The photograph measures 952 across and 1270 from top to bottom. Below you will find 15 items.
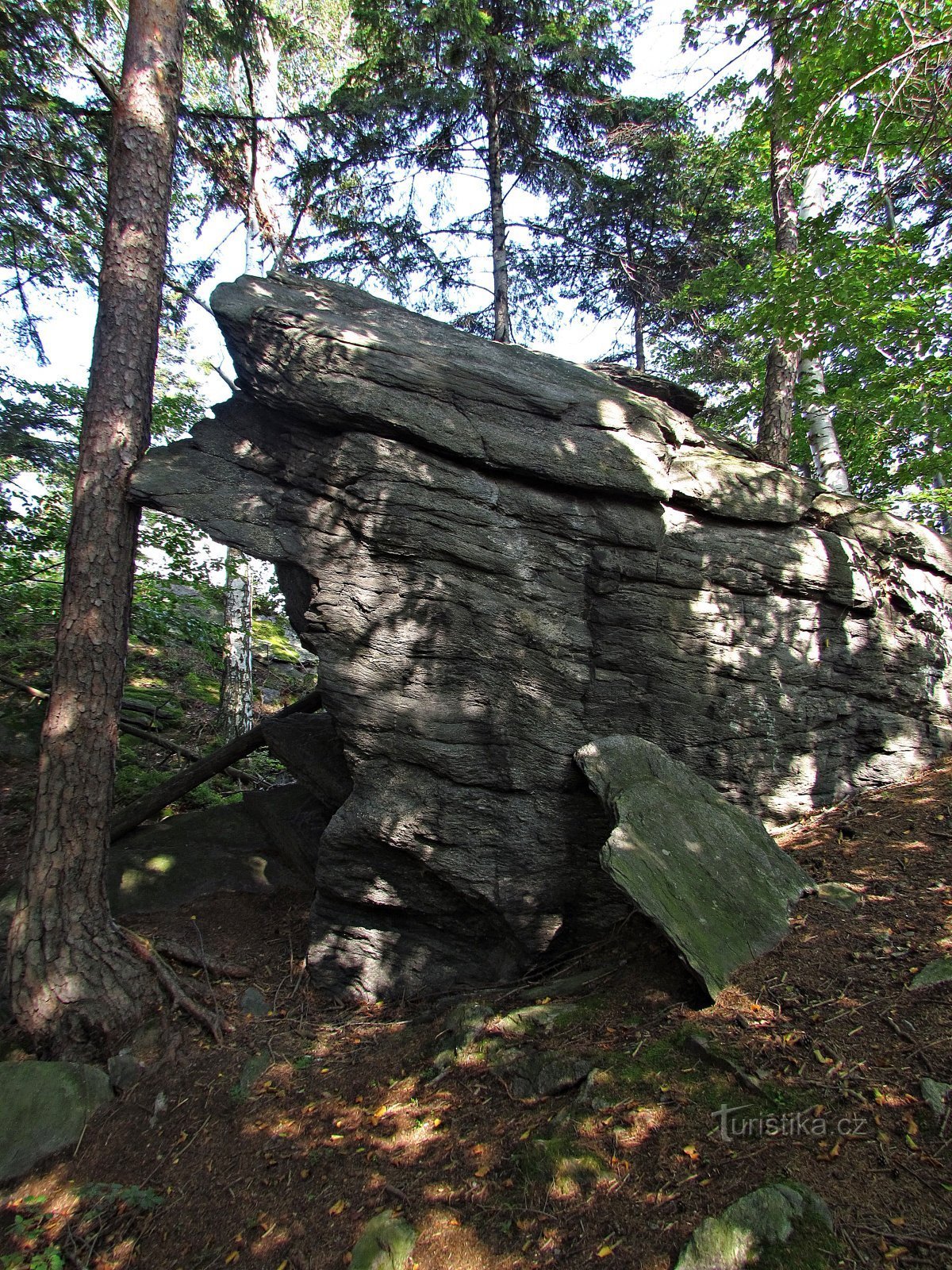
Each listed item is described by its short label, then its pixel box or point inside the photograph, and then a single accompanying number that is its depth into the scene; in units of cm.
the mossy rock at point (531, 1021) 483
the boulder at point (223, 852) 732
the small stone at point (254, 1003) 593
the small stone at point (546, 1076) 419
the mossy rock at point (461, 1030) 484
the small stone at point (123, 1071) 503
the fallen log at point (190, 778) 793
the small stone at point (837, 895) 515
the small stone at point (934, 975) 403
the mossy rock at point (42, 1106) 447
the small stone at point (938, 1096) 320
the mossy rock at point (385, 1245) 340
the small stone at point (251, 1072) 501
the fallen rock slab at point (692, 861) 469
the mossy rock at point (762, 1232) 277
